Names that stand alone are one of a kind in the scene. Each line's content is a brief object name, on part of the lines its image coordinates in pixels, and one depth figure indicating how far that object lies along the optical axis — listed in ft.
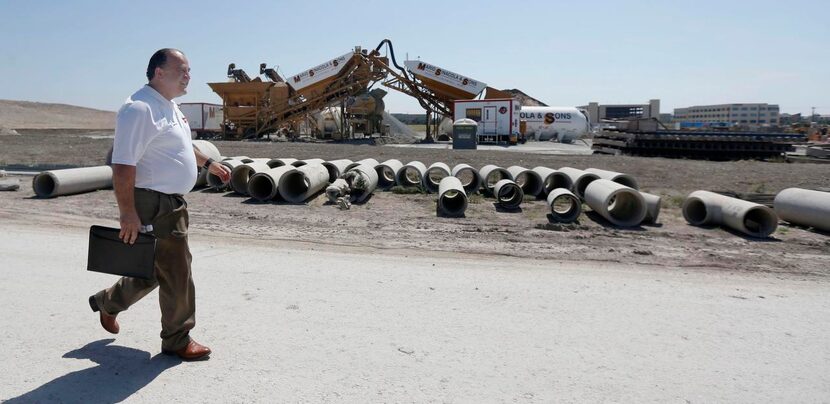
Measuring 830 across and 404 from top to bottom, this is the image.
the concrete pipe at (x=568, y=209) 33.63
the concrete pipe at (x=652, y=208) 33.27
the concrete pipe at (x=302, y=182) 39.04
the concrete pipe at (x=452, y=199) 35.73
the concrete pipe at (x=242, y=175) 41.68
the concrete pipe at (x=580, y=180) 39.70
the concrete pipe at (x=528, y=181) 42.14
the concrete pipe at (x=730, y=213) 30.27
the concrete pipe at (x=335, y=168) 44.93
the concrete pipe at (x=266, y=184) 38.97
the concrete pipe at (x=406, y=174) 44.52
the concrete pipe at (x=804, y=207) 31.20
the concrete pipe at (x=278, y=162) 45.52
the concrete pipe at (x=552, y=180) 41.37
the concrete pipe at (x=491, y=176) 42.29
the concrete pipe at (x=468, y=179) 42.21
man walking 11.23
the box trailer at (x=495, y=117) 110.52
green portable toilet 90.12
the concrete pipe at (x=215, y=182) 43.47
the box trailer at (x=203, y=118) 134.62
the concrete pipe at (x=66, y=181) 39.78
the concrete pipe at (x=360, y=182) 40.11
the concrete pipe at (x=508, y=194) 38.19
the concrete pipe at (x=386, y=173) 45.52
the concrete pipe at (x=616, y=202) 32.37
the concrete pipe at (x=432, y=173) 43.47
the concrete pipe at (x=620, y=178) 39.13
